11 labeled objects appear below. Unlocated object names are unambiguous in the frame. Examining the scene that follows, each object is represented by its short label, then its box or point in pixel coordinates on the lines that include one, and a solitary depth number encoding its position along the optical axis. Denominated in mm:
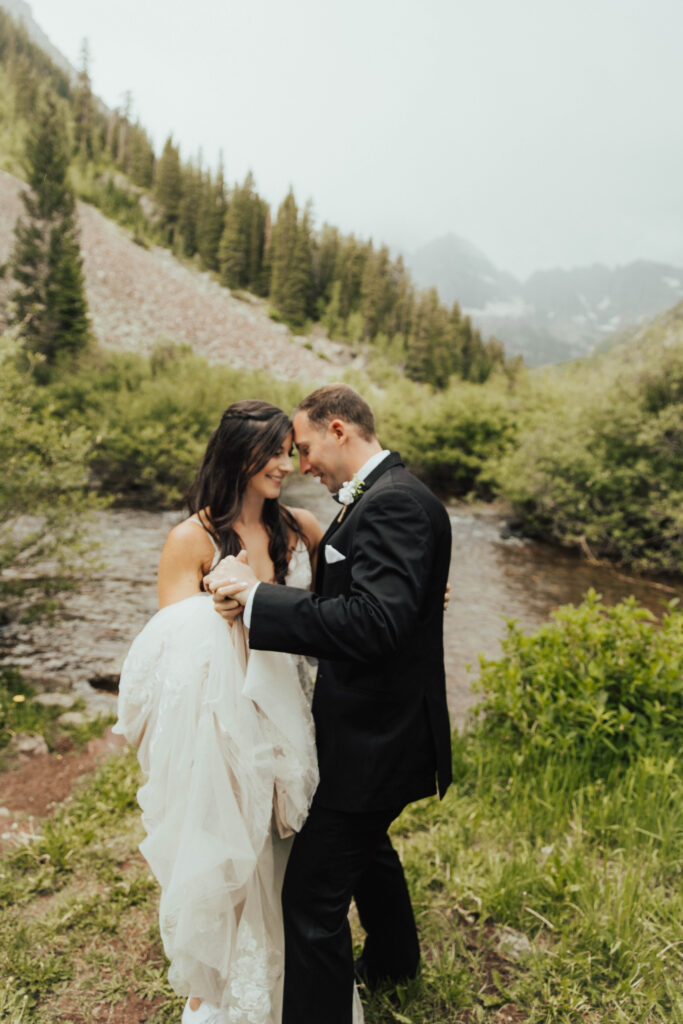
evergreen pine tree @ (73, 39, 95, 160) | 84938
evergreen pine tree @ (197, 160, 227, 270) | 81062
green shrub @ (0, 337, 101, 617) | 5949
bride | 1940
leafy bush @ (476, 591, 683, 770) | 3570
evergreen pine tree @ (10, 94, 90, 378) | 34688
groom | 1771
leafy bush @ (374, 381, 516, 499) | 22625
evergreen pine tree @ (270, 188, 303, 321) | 74688
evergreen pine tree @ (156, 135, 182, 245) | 82688
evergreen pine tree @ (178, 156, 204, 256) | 82062
